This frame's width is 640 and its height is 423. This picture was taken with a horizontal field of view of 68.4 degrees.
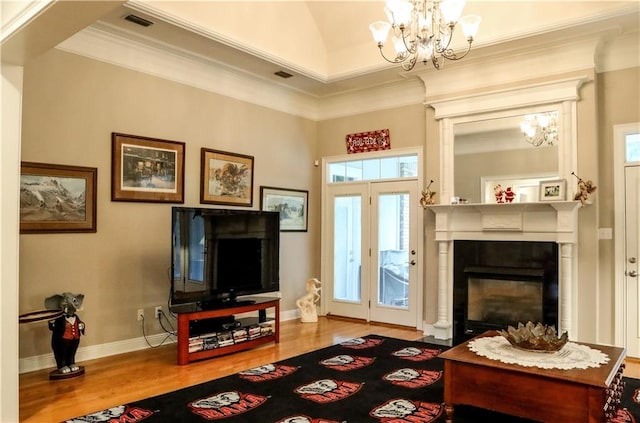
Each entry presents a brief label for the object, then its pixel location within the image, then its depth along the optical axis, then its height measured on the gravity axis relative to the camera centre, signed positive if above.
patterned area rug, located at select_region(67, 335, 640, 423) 3.00 -1.27
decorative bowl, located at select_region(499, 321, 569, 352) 2.87 -0.74
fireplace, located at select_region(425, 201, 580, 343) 4.64 -0.37
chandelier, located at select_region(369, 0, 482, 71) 3.41 +1.49
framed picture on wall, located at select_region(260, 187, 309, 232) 6.07 +0.18
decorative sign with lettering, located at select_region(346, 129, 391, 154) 6.14 +1.04
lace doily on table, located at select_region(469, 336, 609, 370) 2.70 -0.83
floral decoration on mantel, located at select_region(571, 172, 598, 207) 4.50 +0.27
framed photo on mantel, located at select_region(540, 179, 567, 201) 4.67 +0.29
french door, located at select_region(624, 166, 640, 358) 4.52 -0.37
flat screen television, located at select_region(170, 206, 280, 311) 4.41 -0.37
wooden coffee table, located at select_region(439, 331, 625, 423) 2.49 -0.96
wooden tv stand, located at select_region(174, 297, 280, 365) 4.19 -0.97
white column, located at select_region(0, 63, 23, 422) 2.79 -0.11
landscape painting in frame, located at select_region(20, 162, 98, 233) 3.93 +0.17
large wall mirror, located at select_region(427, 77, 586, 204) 4.77 +0.84
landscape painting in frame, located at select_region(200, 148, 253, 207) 5.30 +0.47
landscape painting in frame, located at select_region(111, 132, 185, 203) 4.52 +0.50
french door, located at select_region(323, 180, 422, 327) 5.90 -0.44
